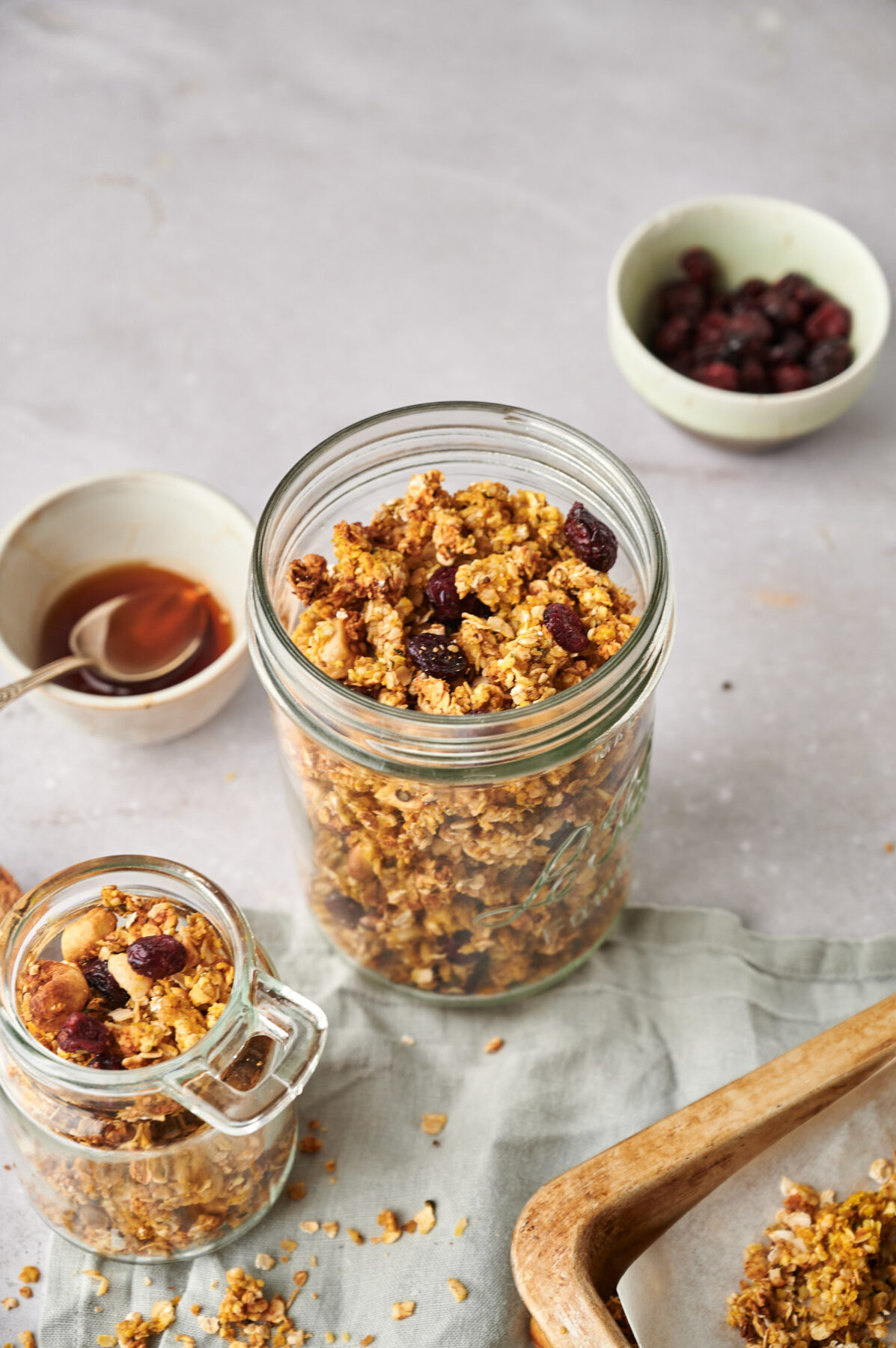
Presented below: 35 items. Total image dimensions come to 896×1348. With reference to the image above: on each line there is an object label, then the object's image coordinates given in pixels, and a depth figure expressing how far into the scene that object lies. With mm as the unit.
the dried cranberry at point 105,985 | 821
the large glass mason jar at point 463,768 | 799
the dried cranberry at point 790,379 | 1005
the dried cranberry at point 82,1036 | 805
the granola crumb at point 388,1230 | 864
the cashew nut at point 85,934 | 828
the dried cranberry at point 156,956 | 816
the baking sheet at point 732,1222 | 830
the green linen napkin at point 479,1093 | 853
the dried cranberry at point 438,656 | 809
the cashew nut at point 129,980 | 813
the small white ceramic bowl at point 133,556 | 917
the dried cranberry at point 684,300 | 1031
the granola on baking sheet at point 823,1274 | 826
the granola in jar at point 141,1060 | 802
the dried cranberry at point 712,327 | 1023
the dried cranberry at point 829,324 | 1021
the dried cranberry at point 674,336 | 1023
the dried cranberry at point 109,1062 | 805
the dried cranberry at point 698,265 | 1041
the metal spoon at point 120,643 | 948
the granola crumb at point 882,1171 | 850
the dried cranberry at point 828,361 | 1008
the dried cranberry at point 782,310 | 1021
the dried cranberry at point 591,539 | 833
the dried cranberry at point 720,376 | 1003
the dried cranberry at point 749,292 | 1038
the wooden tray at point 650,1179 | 805
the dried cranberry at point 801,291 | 1030
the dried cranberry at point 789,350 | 1013
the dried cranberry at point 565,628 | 811
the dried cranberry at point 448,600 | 826
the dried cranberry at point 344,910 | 876
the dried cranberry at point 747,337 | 1011
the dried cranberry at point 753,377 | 1006
